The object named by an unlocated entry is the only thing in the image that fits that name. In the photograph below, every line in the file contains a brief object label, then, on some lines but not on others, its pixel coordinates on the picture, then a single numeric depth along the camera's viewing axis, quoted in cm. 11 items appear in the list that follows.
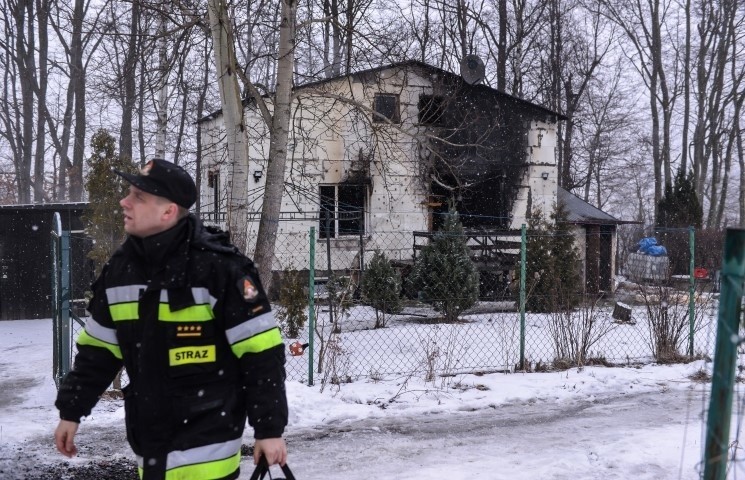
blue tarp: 2332
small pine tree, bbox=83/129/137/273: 786
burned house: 1717
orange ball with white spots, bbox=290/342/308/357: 838
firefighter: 269
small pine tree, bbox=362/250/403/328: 1287
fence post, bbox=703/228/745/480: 253
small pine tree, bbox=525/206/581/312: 1460
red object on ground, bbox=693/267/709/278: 1766
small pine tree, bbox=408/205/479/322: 1303
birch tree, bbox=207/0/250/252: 820
